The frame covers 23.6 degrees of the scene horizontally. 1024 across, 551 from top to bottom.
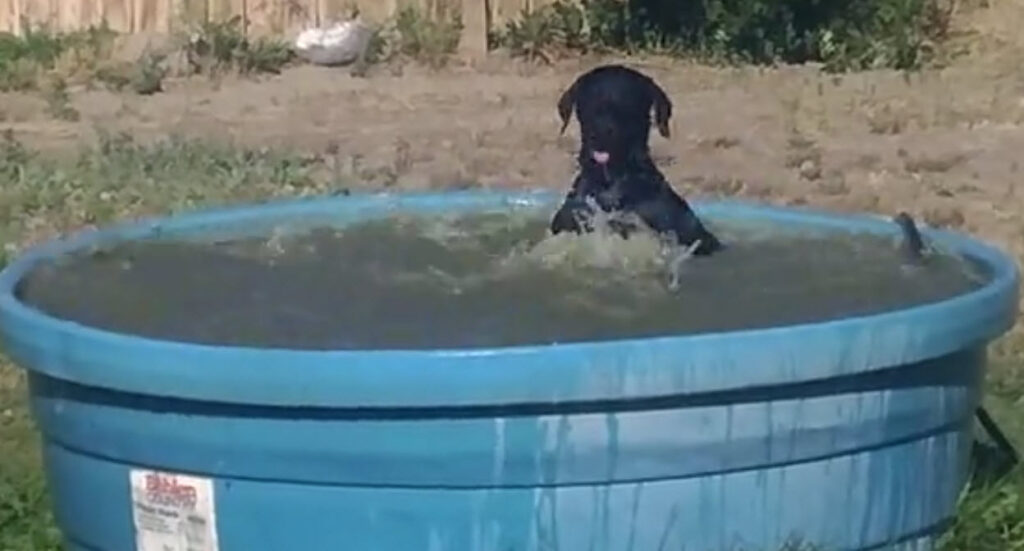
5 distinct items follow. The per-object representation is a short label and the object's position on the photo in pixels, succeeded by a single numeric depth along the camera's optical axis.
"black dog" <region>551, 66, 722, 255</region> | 4.66
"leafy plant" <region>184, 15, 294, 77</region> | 11.87
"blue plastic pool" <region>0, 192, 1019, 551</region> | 3.64
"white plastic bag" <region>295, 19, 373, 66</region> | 11.98
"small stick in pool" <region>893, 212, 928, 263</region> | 4.75
